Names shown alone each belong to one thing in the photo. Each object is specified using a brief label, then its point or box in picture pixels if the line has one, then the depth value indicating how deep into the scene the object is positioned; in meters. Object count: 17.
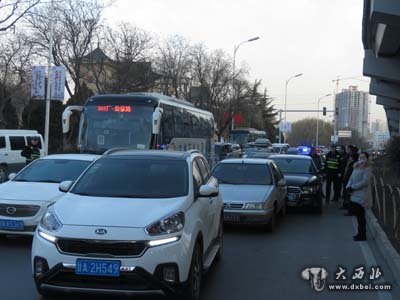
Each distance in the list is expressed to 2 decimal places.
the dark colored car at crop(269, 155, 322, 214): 15.08
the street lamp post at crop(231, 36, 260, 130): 54.38
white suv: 5.77
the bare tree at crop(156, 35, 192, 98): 54.59
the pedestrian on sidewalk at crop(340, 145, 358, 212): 16.57
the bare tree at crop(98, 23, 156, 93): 45.34
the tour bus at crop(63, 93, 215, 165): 18.14
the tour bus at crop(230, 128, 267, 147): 59.75
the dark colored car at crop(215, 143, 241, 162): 34.47
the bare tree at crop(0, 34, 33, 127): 39.03
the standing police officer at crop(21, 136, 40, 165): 18.74
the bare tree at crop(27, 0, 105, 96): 42.49
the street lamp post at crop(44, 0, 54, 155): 29.39
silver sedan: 11.41
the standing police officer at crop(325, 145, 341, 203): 18.66
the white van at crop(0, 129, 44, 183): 25.39
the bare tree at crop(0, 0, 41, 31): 31.61
